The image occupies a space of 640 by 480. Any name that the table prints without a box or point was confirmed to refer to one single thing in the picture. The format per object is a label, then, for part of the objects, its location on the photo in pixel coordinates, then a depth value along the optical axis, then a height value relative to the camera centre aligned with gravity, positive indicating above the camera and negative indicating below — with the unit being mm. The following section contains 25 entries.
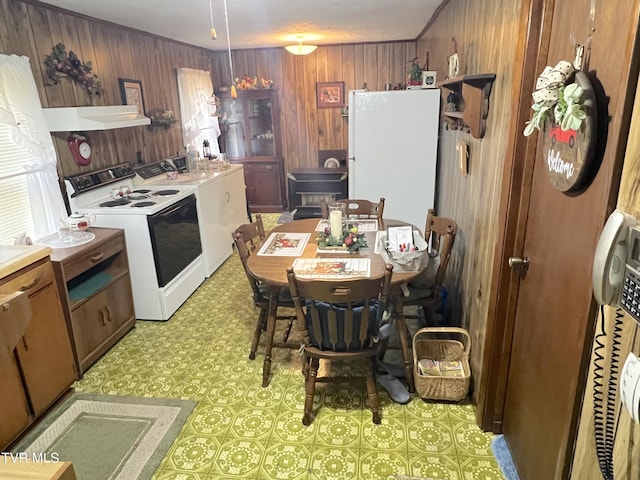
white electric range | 3180 -749
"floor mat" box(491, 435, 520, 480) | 1870 -1493
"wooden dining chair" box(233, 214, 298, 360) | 2531 -998
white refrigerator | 3658 -250
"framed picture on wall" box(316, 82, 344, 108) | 5988 +371
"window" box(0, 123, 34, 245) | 2711 -382
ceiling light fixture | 4816 +796
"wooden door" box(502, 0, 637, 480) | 1094 -530
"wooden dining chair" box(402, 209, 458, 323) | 2529 -947
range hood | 2992 +68
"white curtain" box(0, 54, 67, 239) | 2662 -47
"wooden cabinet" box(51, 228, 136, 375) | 2590 -1034
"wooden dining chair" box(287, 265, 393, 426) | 1921 -932
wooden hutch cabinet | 6016 -262
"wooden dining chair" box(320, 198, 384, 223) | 3382 -658
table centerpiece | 2549 -702
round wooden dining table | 2227 -775
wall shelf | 2160 +90
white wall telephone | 866 -305
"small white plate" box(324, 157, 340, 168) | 6059 -564
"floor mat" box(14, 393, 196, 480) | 1988 -1494
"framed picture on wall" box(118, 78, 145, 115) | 3917 +311
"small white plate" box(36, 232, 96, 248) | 2722 -698
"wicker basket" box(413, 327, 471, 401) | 2252 -1311
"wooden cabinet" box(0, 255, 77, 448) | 2076 -1165
